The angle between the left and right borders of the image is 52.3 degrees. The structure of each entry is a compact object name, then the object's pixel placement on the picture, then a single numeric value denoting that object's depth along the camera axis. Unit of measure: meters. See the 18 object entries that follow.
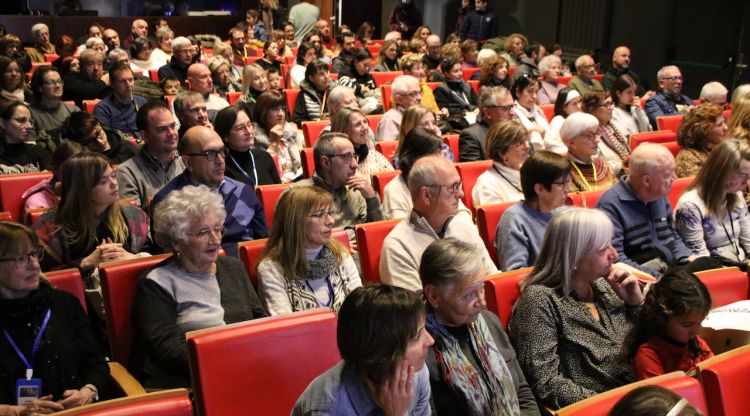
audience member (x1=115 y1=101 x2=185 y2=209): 3.98
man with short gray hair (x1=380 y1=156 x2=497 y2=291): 3.06
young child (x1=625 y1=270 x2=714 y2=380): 2.38
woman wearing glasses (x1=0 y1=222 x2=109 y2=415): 2.35
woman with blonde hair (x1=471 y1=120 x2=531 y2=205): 4.09
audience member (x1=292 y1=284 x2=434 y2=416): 1.82
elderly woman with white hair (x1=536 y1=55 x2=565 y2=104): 7.86
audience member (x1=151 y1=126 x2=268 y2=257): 3.59
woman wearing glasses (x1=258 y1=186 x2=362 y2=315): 2.84
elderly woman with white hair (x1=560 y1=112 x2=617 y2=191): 4.46
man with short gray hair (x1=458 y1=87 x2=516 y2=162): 5.26
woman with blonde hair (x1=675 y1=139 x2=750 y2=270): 3.86
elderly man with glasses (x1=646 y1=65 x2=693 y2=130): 7.14
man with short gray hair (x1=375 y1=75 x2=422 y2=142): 5.85
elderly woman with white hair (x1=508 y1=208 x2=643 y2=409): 2.46
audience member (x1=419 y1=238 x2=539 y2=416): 2.24
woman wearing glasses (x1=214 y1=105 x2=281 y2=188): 4.25
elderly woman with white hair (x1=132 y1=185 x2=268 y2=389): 2.51
